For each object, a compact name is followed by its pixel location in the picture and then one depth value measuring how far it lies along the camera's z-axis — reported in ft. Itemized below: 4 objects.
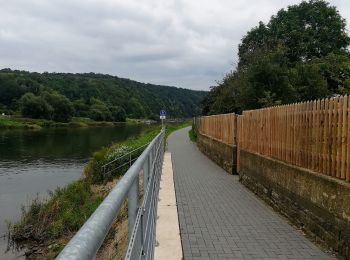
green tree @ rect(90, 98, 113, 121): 462.19
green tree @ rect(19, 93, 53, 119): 387.96
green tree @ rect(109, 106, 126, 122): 493.77
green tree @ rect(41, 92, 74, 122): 400.67
